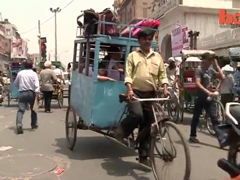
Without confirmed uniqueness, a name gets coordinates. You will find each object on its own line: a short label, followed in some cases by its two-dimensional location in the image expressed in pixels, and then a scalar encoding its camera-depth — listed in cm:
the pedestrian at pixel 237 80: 1008
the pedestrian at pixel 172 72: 1071
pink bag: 557
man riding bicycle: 470
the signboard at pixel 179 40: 2041
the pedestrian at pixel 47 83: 1252
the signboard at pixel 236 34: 1759
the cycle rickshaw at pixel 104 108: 425
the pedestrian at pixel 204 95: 687
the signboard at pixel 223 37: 1883
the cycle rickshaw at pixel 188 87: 966
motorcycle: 335
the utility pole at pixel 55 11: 4947
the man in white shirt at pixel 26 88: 823
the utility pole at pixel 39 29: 4872
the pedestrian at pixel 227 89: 1008
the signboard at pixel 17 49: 5423
